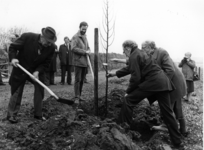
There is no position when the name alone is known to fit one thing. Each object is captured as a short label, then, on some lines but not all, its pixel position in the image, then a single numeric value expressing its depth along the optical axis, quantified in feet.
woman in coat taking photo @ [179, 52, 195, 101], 24.38
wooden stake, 16.16
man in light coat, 19.42
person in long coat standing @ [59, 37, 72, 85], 33.37
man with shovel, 15.01
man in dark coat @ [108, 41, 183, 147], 13.41
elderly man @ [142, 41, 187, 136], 14.98
